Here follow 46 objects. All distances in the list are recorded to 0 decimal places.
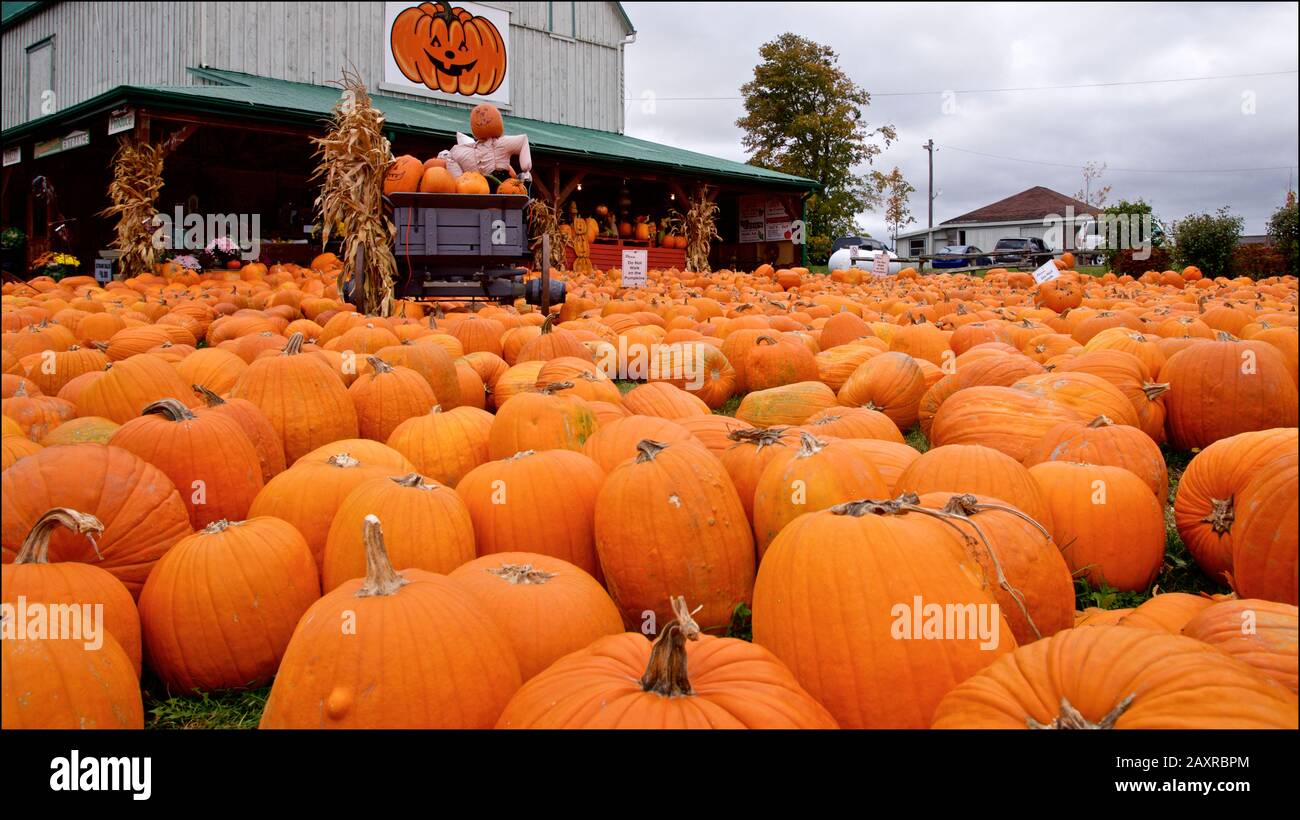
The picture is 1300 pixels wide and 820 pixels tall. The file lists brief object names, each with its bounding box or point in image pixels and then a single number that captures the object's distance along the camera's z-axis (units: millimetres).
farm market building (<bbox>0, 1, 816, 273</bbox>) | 13367
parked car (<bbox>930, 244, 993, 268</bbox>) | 28016
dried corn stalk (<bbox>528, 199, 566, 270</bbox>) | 13992
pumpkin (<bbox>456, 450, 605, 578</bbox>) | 2621
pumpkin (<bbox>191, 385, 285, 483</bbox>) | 3077
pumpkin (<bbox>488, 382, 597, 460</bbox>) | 3293
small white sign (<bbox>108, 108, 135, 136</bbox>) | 10852
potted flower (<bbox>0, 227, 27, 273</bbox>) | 14570
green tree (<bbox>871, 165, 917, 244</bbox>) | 35688
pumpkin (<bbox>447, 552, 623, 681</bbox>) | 1958
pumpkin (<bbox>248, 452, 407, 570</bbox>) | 2625
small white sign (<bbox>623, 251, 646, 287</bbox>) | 11117
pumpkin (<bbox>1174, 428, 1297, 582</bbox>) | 2512
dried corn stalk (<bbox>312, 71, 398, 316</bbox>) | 7719
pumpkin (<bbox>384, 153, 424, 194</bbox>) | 7902
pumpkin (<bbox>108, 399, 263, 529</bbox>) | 2629
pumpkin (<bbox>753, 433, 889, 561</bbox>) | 2383
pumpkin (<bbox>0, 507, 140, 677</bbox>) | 1778
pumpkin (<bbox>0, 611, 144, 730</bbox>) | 1542
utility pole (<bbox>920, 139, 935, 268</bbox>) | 47506
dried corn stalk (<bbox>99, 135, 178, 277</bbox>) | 10458
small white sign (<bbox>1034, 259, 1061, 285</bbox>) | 10312
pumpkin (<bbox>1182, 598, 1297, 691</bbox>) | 1458
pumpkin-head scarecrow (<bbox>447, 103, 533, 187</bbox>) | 9266
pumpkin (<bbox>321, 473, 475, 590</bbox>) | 2359
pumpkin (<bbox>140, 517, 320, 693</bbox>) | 2168
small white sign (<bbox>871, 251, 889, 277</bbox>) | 15828
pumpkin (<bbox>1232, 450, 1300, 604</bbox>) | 1625
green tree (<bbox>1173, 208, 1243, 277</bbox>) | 14188
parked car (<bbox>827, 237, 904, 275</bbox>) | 24328
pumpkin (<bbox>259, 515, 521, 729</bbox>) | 1606
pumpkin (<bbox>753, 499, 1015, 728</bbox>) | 1694
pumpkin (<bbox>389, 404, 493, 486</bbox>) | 3371
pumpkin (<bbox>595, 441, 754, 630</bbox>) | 2277
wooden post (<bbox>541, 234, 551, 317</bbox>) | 7977
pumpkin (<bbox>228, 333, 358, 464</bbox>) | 3455
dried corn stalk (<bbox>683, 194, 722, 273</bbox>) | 18719
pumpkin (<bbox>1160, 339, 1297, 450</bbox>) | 3355
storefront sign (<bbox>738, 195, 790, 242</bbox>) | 21500
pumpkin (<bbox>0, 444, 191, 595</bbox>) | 2045
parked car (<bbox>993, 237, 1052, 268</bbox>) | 24586
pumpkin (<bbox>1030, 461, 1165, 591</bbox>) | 2580
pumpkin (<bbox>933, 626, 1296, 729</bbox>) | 1253
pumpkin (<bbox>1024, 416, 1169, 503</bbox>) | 2910
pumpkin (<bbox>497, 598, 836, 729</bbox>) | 1417
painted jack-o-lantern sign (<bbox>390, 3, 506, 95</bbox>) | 18781
